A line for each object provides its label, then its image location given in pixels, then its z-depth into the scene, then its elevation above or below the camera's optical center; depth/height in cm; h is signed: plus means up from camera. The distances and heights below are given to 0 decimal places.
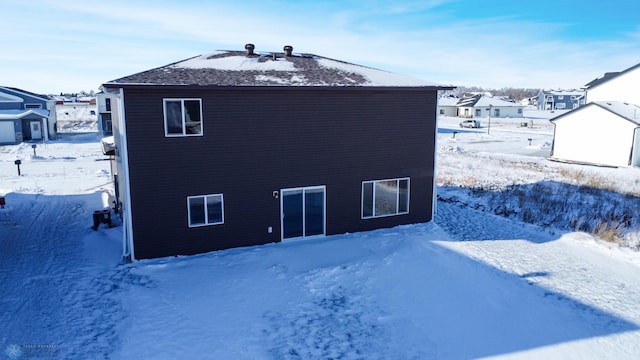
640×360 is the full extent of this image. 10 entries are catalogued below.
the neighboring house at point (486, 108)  8394 +219
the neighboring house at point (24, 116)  4481 +19
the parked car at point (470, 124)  6556 -80
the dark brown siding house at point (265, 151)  1319 -111
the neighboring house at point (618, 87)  3341 +255
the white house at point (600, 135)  2986 -116
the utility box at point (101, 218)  1625 -377
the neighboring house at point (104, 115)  4956 +36
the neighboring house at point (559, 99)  10822 +511
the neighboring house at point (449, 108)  9048 +222
